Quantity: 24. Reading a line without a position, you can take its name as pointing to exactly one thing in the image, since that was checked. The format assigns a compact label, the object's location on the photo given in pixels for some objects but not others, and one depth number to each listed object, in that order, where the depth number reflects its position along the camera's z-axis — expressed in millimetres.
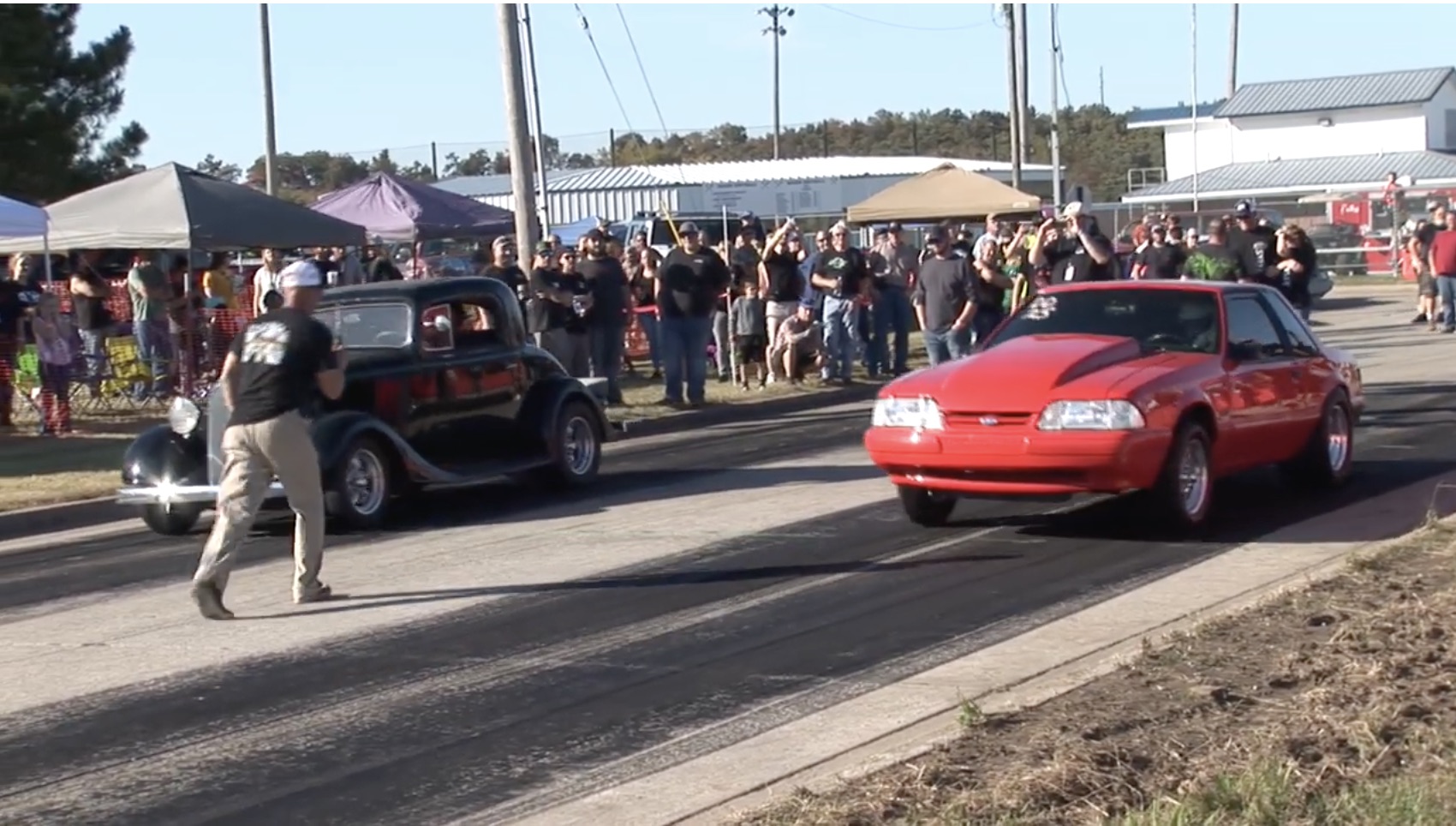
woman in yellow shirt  24891
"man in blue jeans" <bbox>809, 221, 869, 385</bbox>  22984
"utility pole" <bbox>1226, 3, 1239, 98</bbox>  68625
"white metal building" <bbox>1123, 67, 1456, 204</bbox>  64125
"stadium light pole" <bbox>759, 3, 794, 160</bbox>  76562
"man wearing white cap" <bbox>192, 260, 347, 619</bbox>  9914
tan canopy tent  30703
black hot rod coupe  13141
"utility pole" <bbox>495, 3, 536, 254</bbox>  22031
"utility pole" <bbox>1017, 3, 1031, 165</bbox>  40625
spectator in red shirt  29234
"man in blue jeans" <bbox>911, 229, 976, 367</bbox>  19141
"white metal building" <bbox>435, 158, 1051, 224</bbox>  50844
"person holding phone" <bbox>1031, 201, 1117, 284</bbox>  17797
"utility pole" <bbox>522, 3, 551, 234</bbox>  34656
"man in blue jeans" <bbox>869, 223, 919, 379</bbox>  24344
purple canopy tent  29031
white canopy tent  20484
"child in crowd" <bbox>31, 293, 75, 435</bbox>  20141
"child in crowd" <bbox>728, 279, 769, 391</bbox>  23422
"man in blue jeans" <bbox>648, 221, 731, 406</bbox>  21109
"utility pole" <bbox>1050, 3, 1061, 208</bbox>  41531
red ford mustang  11148
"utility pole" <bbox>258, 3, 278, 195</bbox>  36531
